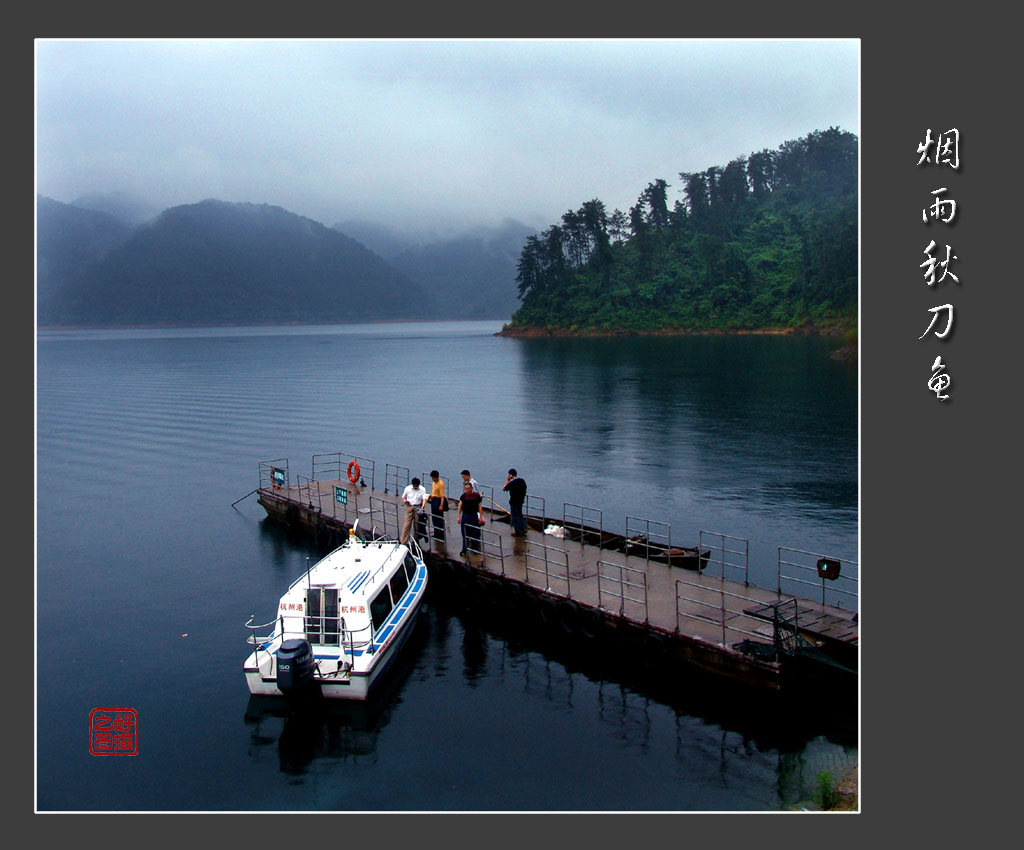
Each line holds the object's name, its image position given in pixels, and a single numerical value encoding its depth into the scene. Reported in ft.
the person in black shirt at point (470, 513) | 83.76
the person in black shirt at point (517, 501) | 84.53
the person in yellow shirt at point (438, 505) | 86.94
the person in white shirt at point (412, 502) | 84.43
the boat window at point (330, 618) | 65.98
